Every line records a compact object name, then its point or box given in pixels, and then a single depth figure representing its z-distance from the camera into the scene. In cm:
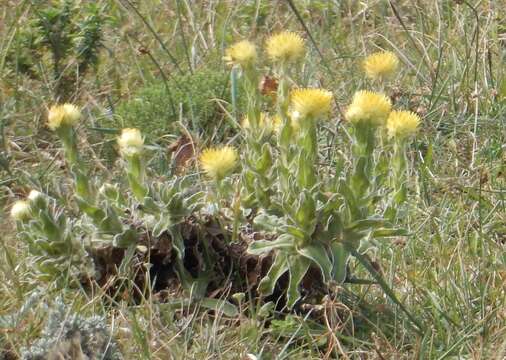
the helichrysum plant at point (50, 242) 412
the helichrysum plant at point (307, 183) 384
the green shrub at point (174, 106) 610
